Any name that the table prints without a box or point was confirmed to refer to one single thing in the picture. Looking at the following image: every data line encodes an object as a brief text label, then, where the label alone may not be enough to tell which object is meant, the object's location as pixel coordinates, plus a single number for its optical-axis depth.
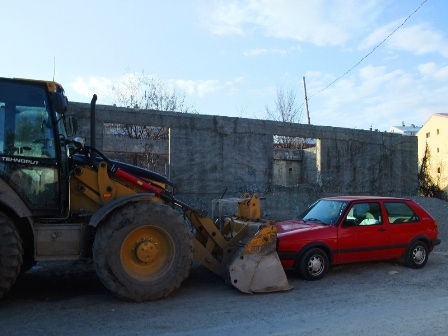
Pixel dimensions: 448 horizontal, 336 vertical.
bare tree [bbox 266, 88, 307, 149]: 27.99
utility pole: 32.91
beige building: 42.75
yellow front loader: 5.98
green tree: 21.26
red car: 7.67
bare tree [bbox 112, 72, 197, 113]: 29.05
